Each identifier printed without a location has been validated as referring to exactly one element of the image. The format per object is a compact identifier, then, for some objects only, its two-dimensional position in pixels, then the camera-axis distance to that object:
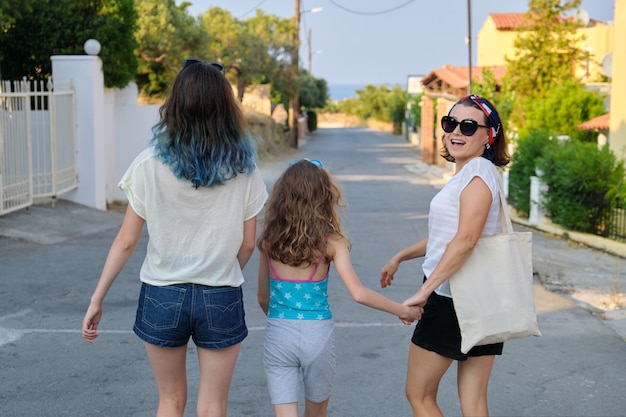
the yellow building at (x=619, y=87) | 15.92
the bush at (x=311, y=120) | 65.94
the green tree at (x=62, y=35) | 15.43
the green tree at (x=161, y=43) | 26.23
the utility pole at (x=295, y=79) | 43.72
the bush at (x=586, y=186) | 12.66
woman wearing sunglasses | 3.31
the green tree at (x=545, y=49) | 25.78
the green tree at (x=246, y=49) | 37.91
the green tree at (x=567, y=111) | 21.78
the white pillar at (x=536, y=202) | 14.48
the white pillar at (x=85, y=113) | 14.36
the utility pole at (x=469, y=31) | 24.80
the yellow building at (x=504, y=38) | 37.59
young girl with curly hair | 3.46
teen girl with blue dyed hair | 3.22
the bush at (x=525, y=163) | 15.35
